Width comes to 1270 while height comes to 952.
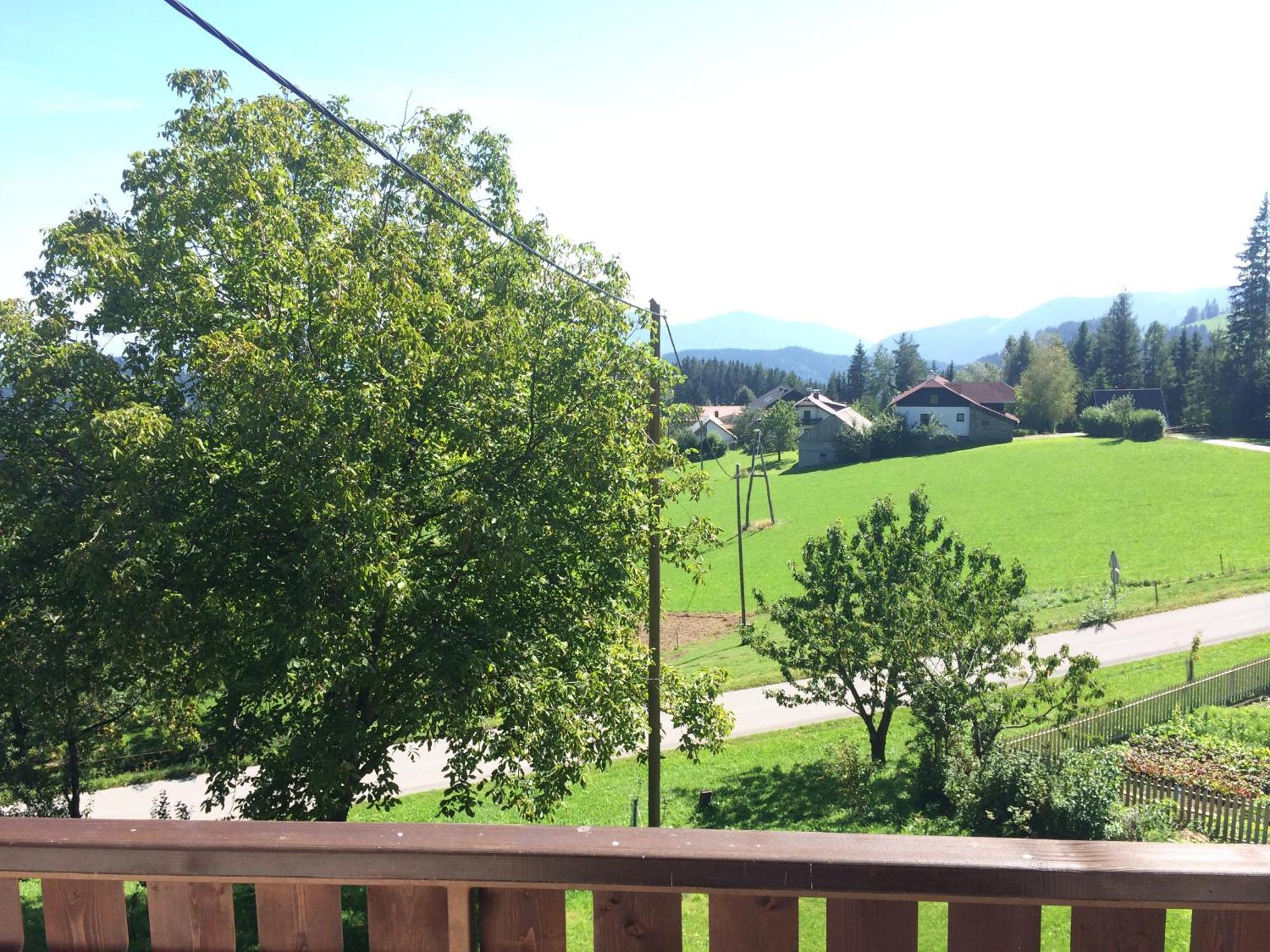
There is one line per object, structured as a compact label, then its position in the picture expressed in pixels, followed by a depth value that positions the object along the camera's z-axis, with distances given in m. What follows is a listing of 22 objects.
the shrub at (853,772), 18.03
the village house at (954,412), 85.31
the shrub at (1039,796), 13.85
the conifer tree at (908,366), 139.00
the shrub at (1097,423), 80.44
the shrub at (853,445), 82.44
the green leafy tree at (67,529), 9.17
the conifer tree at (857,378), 136.75
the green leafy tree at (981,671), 17.39
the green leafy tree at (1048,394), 89.06
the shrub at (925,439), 82.94
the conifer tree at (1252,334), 77.50
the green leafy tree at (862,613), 18.89
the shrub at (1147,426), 74.44
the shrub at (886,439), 82.12
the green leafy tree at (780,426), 86.69
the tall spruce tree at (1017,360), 130.00
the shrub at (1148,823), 13.36
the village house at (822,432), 85.25
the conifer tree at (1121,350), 106.94
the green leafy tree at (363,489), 9.72
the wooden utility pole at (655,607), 13.35
